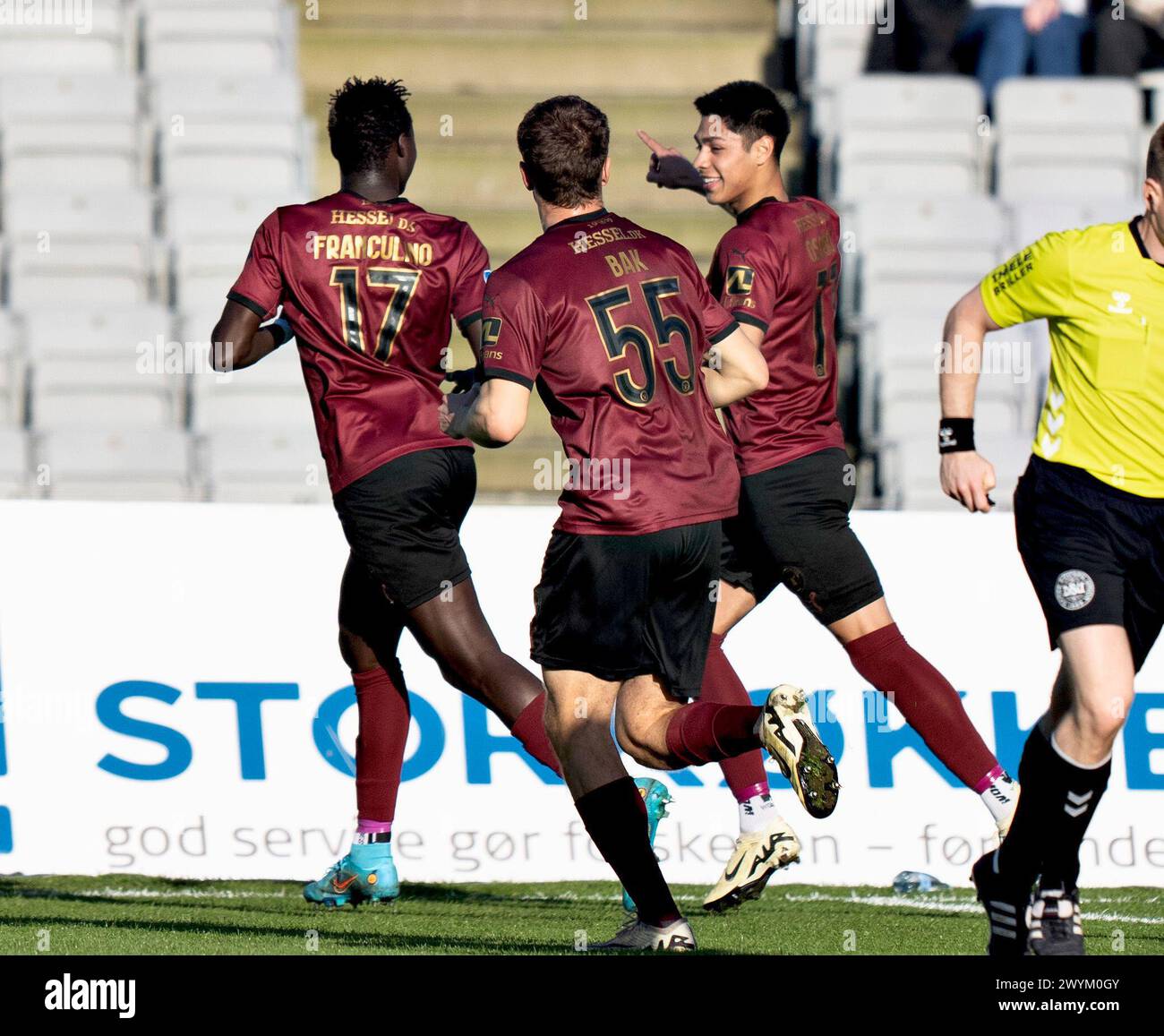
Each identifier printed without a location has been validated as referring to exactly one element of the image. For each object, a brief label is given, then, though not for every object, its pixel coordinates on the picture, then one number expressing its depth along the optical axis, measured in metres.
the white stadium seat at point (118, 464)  9.71
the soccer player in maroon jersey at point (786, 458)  6.07
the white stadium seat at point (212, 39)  12.46
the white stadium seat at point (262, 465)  9.54
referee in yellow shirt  4.62
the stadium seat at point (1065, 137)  11.95
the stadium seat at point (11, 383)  10.41
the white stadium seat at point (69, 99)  11.80
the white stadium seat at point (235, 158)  11.64
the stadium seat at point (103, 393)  10.44
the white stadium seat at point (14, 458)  9.59
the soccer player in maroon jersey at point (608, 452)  4.79
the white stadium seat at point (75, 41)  12.34
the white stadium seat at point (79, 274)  10.99
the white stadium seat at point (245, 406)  10.49
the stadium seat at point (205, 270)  10.89
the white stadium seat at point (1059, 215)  11.23
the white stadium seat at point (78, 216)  11.06
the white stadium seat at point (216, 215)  11.17
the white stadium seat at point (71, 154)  11.69
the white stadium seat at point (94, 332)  10.48
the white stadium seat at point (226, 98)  11.89
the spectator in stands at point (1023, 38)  12.23
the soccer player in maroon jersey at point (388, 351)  5.83
